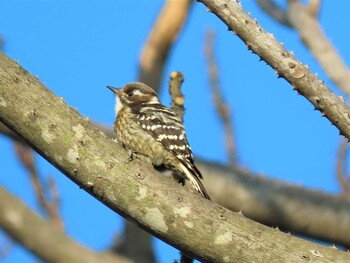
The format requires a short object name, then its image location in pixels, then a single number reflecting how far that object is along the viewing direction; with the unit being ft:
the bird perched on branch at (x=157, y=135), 36.27
